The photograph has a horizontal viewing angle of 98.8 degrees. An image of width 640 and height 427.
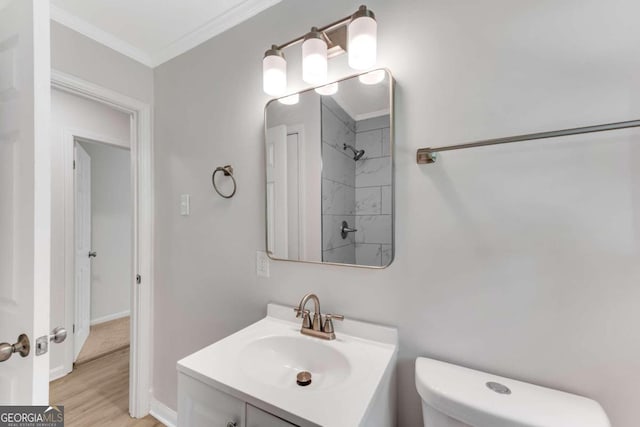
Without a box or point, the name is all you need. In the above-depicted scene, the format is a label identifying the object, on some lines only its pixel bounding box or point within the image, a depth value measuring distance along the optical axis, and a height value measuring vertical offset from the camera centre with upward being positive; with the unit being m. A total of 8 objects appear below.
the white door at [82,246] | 2.56 -0.37
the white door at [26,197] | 0.76 +0.04
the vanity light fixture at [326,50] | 0.94 +0.61
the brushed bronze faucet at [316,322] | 1.08 -0.45
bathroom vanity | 0.71 -0.51
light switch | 1.64 +0.04
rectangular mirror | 1.05 +0.16
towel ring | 1.43 +0.20
